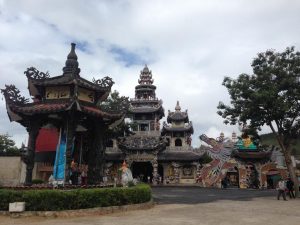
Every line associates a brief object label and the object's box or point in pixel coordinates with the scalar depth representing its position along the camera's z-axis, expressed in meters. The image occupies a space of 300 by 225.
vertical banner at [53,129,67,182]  11.63
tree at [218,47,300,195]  18.32
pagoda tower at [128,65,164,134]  41.68
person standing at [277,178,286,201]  16.02
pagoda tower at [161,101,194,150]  39.97
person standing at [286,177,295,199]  17.46
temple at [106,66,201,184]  36.34
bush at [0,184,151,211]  9.76
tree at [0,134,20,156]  37.60
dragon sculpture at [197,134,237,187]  31.31
